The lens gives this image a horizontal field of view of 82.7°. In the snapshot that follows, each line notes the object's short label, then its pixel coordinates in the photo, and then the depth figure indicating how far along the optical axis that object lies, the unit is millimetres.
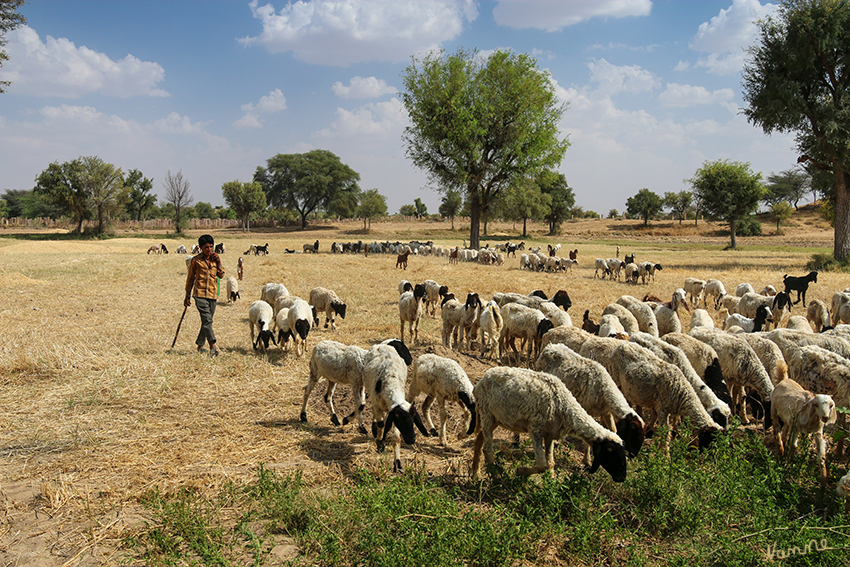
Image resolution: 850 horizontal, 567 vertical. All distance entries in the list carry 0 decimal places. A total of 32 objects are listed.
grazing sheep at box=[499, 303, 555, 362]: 10231
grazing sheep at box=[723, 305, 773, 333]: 11008
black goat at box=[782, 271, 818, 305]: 17031
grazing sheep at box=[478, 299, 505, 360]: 10742
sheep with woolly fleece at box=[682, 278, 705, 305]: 17750
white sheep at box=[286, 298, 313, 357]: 10117
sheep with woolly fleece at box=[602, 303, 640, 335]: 10766
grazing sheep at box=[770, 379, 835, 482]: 5423
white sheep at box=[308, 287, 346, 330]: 12953
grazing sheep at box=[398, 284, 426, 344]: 11708
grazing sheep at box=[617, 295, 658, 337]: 11210
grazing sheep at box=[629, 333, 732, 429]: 6211
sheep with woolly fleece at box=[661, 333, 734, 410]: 7052
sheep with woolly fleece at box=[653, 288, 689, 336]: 11469
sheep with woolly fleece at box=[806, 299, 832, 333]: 12805
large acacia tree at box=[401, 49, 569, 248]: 37094
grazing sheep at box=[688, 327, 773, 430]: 7305
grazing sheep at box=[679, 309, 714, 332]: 11242
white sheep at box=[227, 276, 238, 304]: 16953
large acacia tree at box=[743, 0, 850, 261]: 26422
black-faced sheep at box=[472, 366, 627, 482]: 5191
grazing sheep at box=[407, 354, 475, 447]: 6516
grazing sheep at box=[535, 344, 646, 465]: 5446
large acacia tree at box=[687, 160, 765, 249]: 49438
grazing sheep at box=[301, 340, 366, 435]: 7098
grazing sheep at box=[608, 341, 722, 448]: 6027
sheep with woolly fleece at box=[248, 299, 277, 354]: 10344
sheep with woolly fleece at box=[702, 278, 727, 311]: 16734
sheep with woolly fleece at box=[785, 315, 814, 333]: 10219
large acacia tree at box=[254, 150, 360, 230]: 87438
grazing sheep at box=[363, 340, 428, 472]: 5641
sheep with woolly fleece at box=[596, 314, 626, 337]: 9547
